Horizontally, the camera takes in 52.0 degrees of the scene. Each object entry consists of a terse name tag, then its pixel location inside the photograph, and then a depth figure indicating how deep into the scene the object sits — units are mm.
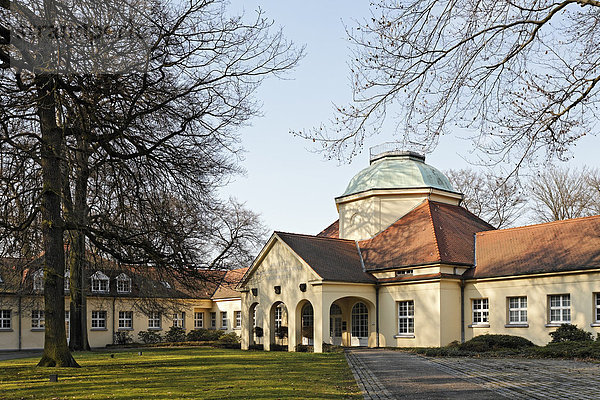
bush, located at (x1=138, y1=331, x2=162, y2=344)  42562
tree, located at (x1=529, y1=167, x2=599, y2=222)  44656
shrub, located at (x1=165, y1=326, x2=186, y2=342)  43375
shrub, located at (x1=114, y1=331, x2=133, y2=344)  42500
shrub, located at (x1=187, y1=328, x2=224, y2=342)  42906
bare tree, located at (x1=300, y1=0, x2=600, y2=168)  9555
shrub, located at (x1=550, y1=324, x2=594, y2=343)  23266
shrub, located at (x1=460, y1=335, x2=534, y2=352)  23234
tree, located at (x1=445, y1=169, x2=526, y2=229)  47375
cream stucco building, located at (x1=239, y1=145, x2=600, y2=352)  25781
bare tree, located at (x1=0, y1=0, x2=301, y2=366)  12539
